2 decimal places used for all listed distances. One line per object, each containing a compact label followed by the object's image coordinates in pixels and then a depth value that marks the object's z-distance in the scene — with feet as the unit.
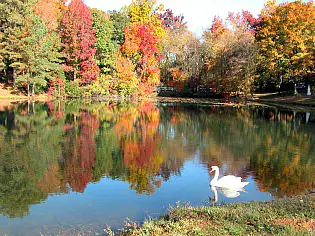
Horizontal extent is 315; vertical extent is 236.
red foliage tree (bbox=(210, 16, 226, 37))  186.52
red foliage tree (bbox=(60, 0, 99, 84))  149.89
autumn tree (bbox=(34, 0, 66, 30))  163.02
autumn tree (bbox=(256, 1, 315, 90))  129.29
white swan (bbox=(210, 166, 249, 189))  32.68
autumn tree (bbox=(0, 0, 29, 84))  139.33
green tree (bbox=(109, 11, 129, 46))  171.94
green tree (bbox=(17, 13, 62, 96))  138.10
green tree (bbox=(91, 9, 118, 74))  159.22
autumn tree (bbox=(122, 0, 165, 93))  163.22
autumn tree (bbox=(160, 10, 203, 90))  167.84
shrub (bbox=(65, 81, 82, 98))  155.19
